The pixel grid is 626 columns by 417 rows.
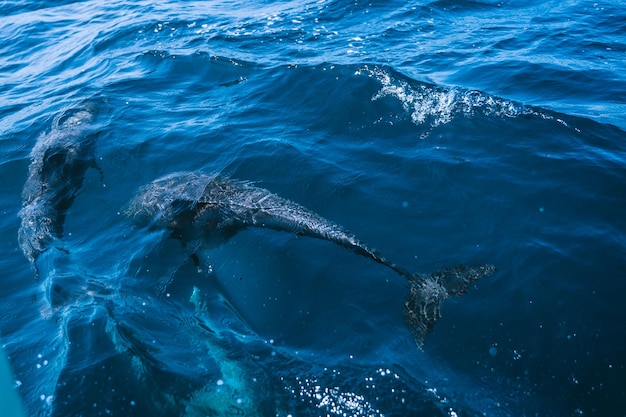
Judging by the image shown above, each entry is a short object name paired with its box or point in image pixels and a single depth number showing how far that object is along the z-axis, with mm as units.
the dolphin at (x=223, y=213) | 7293
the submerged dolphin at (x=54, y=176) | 8219
